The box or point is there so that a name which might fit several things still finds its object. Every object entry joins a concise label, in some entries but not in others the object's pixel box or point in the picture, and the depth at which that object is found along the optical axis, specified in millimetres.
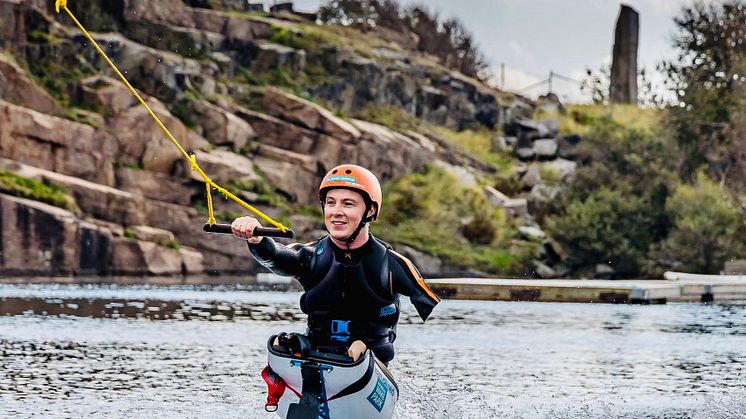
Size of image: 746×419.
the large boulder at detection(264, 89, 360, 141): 75375
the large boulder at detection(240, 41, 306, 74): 84938
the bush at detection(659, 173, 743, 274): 61906
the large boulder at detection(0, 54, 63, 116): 66500
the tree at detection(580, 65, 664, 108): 96250
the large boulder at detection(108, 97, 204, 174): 68625
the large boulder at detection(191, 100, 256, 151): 73438
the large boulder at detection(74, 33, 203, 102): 74250
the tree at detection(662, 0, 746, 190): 71612
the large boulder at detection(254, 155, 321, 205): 71750
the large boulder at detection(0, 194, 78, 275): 57625
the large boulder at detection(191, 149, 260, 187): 69250
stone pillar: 92750
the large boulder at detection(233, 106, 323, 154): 74750
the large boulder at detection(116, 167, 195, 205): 67438
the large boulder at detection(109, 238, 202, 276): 60062
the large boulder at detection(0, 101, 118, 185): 63500
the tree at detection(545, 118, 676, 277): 63906
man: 11914
